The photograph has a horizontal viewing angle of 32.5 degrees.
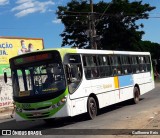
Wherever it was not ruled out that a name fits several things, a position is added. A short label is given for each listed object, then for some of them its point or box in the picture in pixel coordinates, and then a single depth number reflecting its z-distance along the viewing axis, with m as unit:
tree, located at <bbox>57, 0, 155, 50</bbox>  35.38
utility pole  23.77
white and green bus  9.13
